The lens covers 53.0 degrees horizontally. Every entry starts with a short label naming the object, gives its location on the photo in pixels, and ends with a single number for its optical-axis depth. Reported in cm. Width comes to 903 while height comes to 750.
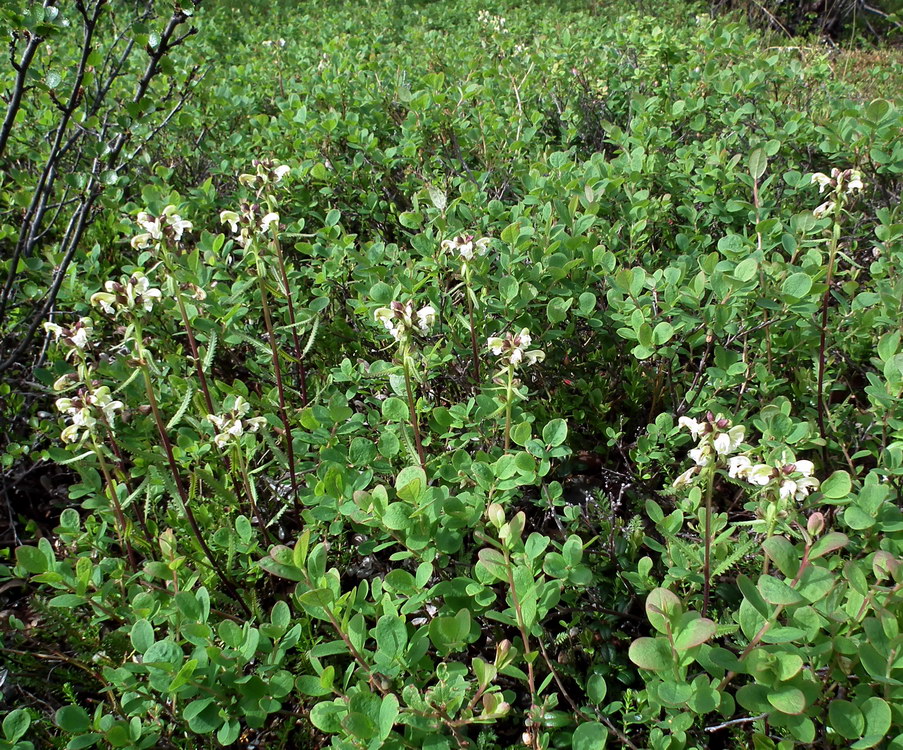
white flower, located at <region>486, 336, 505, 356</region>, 44
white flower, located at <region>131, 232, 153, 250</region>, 45
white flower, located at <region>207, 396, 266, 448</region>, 43
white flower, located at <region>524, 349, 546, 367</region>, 45
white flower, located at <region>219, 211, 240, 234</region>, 48
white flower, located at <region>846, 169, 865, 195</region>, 49
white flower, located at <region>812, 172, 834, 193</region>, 51
